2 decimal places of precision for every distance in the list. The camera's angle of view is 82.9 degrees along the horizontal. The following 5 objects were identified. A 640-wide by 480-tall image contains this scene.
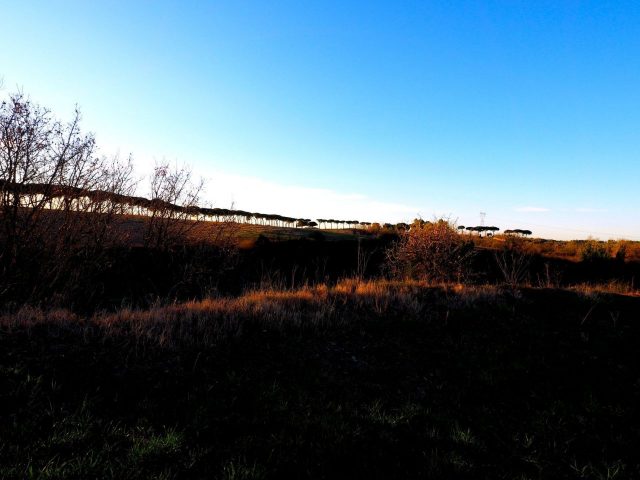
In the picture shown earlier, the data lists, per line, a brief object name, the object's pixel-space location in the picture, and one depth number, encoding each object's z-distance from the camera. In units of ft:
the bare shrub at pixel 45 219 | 32.12
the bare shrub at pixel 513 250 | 88.65
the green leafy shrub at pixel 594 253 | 90.38
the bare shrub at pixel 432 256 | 56.34
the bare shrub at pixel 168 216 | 69.97
